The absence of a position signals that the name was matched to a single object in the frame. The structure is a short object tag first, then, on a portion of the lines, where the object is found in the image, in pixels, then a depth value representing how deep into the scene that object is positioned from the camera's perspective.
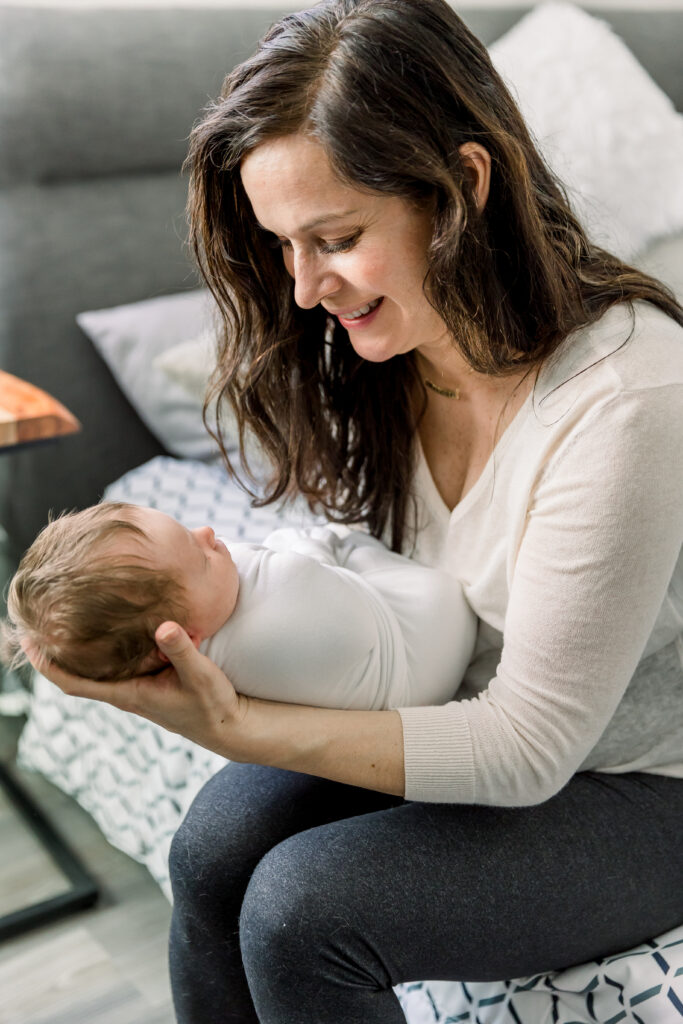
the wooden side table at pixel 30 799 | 1.47
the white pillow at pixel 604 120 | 2.01
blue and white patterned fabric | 0.99
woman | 0.93
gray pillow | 1.94
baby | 0.95
